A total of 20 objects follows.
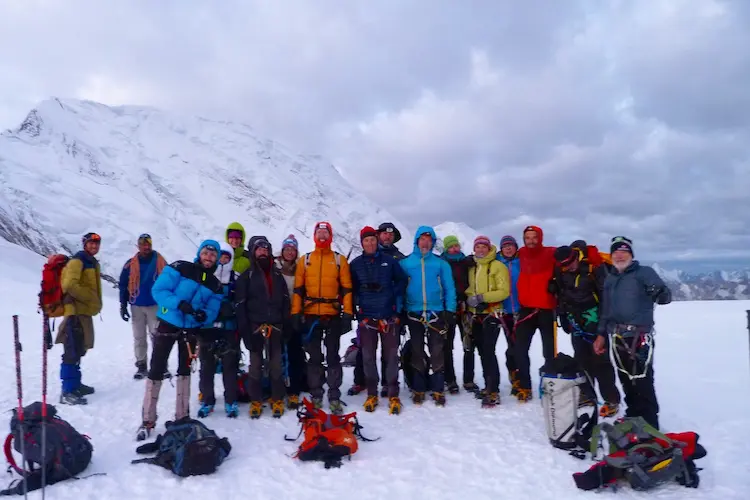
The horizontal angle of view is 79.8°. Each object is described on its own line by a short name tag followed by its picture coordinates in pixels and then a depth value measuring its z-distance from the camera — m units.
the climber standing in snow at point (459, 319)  7.43
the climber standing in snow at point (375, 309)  6.65
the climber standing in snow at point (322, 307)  6.53
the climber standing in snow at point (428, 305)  6.80
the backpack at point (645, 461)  4.13
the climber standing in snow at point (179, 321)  5.55
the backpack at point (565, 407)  5.19
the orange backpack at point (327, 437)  4.91
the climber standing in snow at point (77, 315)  6.93
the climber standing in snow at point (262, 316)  6.24
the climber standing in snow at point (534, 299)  6.66
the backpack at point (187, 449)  4.51
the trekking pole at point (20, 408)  4.07
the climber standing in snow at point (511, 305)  7.02
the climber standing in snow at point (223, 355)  6.04
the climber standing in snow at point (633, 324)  5.19
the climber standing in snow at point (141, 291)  8.29
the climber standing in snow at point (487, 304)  6.86
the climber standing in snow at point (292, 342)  7.05
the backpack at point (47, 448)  4.24
